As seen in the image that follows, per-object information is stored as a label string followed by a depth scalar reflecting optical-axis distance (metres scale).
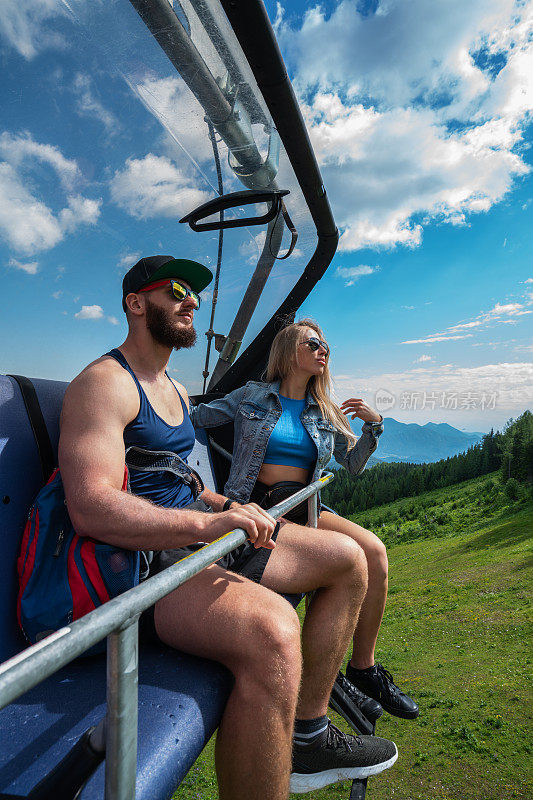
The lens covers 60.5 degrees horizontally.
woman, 2.41
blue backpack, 1.28
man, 1.18
